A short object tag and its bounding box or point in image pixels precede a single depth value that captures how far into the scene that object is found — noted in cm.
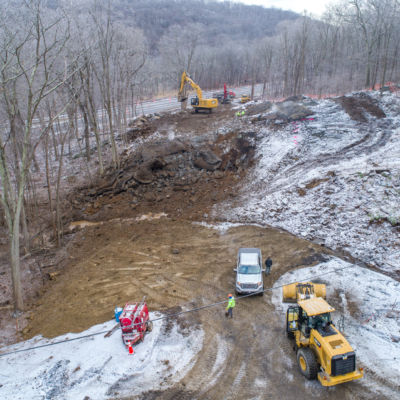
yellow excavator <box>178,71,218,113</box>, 3595
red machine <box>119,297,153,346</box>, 1104
